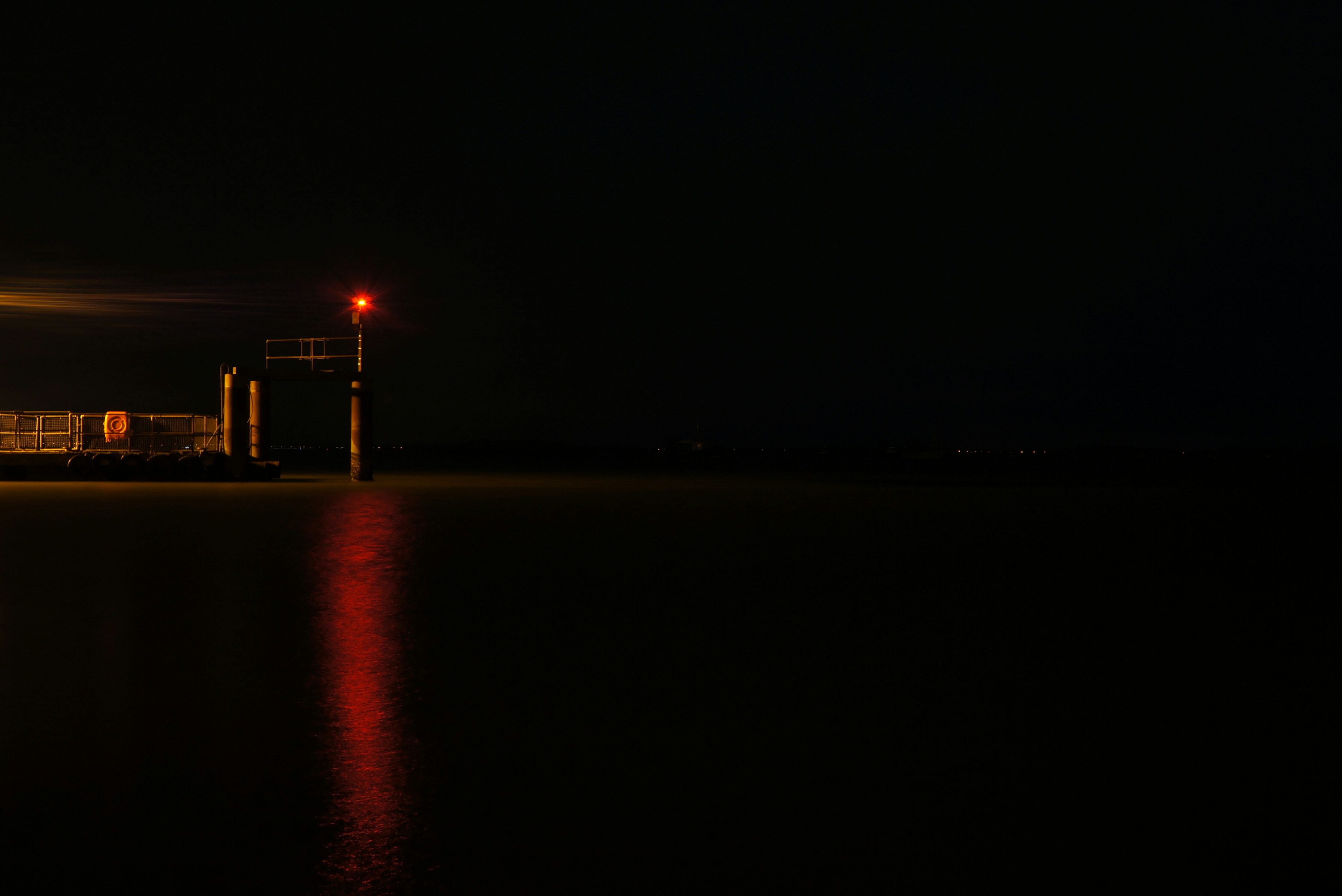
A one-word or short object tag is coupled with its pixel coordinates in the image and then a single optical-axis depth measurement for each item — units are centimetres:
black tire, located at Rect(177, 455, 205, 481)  4825
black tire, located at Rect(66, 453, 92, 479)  4991
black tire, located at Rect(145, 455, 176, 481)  4888
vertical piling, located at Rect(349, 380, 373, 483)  4728
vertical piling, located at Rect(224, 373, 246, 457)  4916
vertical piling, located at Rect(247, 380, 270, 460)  4947
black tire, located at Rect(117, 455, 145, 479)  4972
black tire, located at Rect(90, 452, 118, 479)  4975
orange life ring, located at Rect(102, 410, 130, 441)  5181
